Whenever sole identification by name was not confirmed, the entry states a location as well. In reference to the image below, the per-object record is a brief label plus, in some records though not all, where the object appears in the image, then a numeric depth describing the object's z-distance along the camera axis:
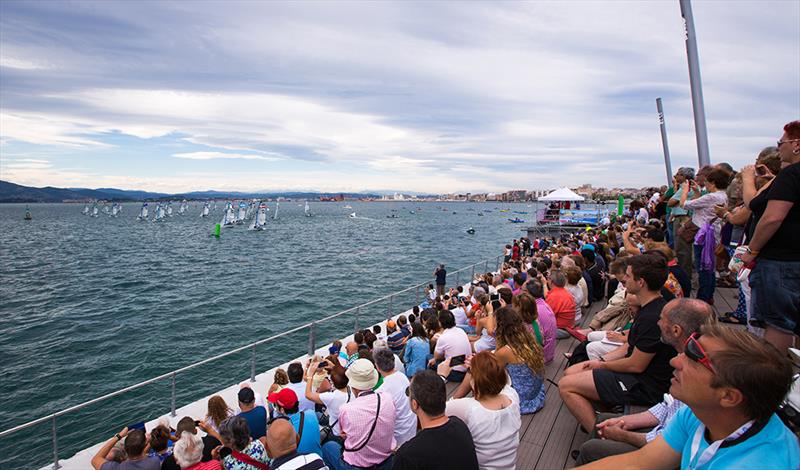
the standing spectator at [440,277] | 17.74
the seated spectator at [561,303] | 6.48
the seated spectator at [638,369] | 3.50
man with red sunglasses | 1.53
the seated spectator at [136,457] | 4.24
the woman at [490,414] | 3.07
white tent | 29.33
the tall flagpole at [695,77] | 7.15
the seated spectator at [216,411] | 5.12
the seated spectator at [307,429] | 3.95
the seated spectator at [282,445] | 3.22
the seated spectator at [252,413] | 4.75
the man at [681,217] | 7.70
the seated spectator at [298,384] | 5.51
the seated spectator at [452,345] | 5.97
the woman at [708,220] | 6.02
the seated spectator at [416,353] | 6.68
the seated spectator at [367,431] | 3.77
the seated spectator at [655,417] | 2.62
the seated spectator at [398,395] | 4.28
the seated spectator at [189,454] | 3.95
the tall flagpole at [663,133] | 16.27
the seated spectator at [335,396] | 4.91
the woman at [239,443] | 3.68
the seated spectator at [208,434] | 4.68
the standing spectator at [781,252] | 3.29
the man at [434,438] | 2.58
